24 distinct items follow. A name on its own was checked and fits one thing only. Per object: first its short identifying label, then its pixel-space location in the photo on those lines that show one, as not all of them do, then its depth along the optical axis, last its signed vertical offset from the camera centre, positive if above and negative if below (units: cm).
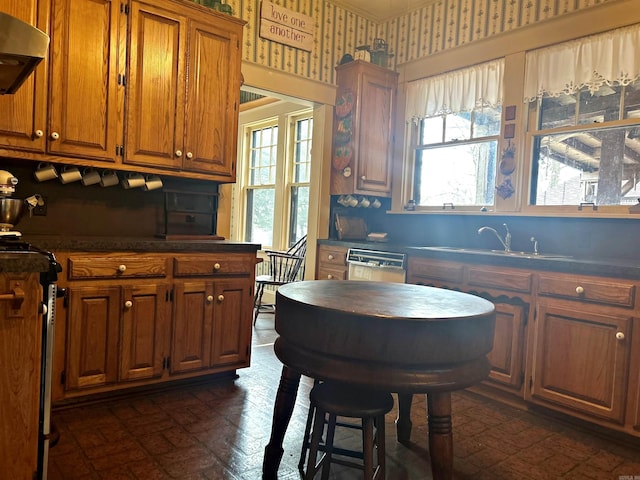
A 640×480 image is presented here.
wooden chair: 482 -49
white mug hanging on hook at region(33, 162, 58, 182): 260 +24
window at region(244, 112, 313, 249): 542 +58
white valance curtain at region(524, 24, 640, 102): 280 +116
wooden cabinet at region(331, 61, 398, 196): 398 +90
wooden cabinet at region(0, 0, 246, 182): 242 +75
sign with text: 362 +165
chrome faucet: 323 -1
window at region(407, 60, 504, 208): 358 +85
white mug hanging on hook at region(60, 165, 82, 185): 266 +24
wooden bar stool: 149 -61
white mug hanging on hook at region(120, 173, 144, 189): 286 +24
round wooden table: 128 -33
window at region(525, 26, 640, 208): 284 +80
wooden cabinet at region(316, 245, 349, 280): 396 -31
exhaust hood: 140 +53
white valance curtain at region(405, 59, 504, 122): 351 +118
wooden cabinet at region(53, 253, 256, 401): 234 -56
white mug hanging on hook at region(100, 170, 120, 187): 280 +24
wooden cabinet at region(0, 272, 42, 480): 141 -51
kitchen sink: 277 -11
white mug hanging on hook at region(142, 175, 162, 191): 292 +24
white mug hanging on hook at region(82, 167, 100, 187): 273 +24
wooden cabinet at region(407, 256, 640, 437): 224 -55
